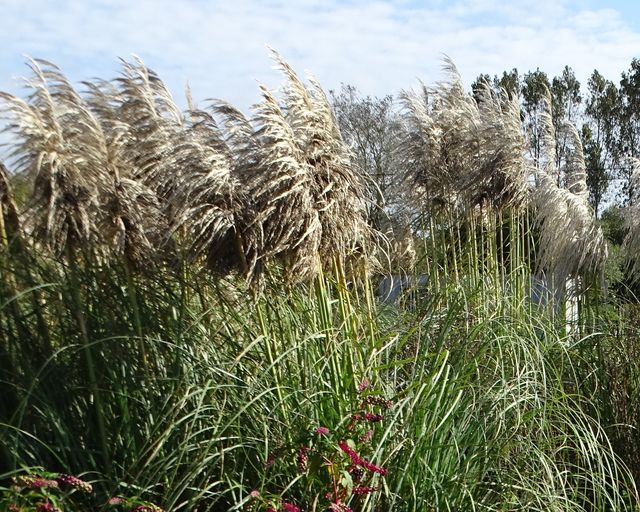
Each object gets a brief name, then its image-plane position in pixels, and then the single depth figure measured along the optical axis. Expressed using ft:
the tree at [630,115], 117.91
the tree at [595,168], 98.17
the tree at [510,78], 101.24
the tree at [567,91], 116.57
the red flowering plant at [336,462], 12.62
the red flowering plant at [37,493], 11.43
